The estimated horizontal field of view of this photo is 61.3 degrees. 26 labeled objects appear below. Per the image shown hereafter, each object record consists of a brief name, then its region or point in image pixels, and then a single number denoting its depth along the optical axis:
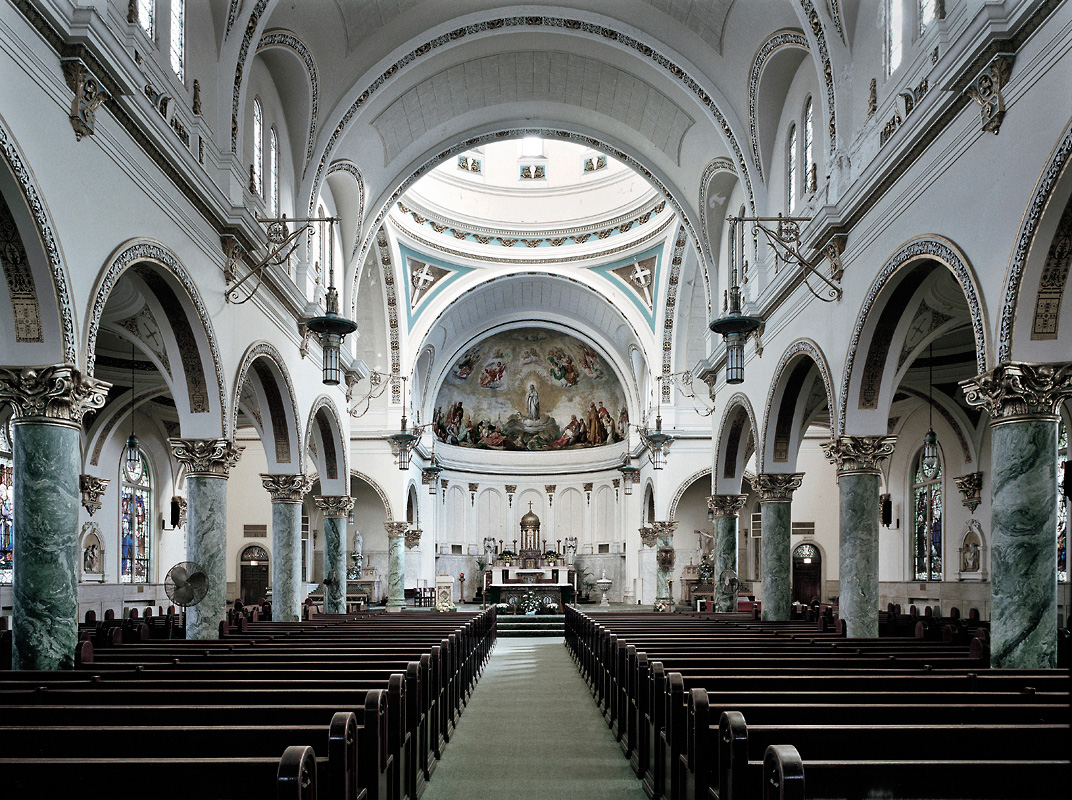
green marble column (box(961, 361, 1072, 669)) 8.64
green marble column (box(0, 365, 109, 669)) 8.52
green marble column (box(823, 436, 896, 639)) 13.48
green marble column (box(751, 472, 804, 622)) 17.86
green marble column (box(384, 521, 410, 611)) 32.06
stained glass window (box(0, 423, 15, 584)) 20.55
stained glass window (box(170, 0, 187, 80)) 12.10
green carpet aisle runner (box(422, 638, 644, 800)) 8.18
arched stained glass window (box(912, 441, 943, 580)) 24.89
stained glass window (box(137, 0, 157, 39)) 11.02
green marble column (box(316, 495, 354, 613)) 22.98
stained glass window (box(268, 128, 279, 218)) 16.66
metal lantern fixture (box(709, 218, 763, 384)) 13.23
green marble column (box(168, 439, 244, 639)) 13.38
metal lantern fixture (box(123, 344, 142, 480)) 18.23
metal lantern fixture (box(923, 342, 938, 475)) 16.81
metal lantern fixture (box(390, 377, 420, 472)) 28.50
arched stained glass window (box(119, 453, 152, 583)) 26.59
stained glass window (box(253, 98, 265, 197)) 15.70
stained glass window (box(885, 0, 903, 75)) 11.97
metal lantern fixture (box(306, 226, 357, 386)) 13.57
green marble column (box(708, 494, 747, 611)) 22.36
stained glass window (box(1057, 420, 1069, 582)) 17.41
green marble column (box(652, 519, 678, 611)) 31.95
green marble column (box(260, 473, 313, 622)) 17.91
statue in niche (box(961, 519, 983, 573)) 22.52
